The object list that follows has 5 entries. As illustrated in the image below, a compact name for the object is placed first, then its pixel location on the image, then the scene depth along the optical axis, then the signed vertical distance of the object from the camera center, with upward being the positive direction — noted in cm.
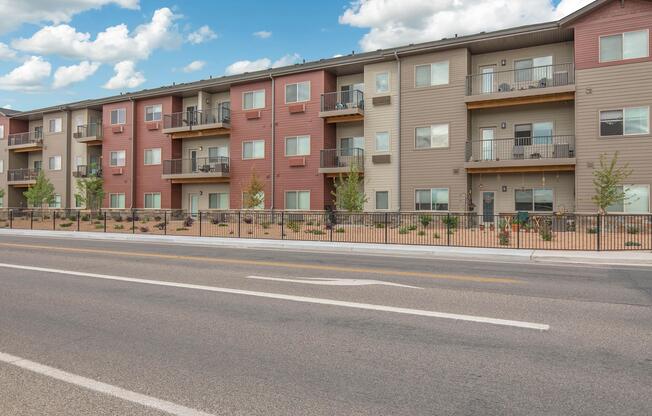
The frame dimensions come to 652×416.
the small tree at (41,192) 4203 +161
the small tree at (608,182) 2319 +158
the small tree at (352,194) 2773 +106
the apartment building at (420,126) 2486 +559
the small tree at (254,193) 3291 +130
